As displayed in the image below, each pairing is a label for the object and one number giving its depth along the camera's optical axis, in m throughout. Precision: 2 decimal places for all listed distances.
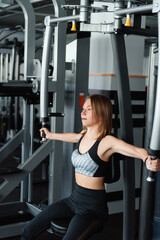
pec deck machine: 1.80
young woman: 2.06
